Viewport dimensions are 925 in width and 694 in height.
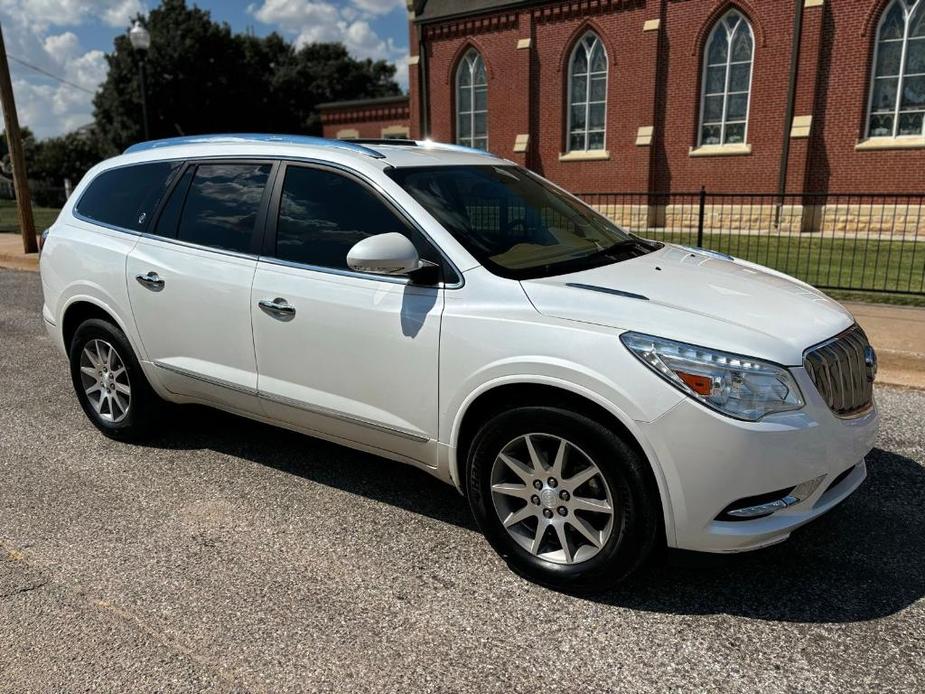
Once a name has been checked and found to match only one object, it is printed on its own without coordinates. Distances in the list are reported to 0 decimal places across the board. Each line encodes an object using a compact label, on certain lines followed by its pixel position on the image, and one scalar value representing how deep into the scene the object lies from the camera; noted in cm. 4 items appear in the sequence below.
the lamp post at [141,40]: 1608
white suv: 275
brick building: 1905
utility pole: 1447
